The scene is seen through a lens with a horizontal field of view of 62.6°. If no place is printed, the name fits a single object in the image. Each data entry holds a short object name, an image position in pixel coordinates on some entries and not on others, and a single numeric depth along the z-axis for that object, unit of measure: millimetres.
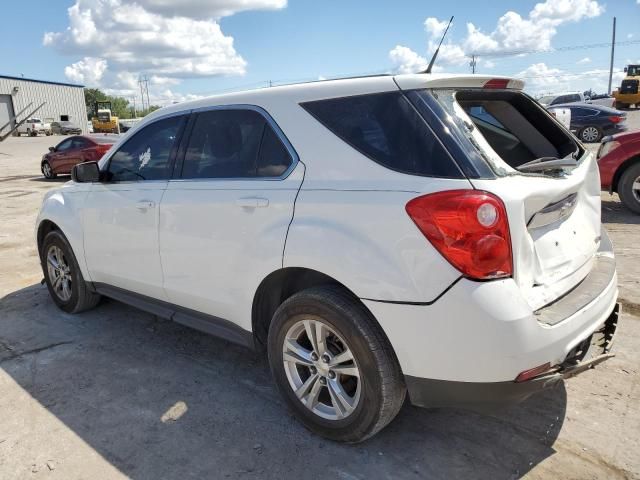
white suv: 2195
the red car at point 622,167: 7457
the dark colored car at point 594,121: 19766
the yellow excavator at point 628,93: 40844
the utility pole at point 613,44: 70812
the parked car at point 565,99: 32812
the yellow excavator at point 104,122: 55350
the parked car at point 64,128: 57094
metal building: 63688
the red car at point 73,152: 16109
